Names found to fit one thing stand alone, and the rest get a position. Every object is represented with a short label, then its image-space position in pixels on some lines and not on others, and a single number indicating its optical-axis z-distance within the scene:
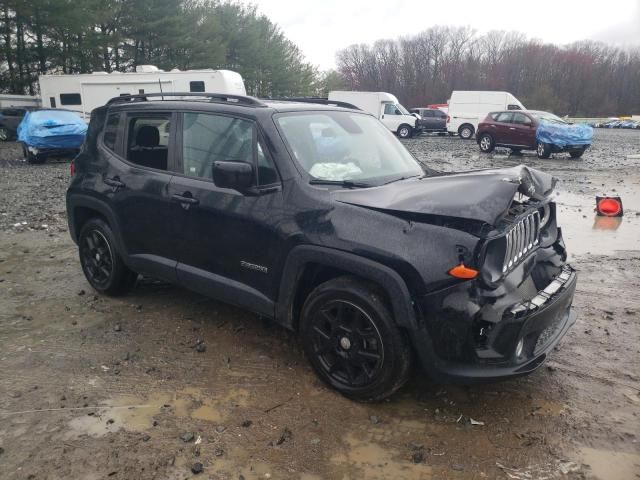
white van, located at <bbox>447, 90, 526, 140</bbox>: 29.34
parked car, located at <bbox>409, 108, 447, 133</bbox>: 32.91
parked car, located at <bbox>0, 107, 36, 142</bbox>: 24.00
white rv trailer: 21.55
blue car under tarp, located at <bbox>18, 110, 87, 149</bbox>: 15.31
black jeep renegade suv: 2.77
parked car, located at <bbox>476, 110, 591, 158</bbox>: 17.44
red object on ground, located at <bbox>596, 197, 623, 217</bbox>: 8.52
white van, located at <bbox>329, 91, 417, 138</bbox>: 29.70
